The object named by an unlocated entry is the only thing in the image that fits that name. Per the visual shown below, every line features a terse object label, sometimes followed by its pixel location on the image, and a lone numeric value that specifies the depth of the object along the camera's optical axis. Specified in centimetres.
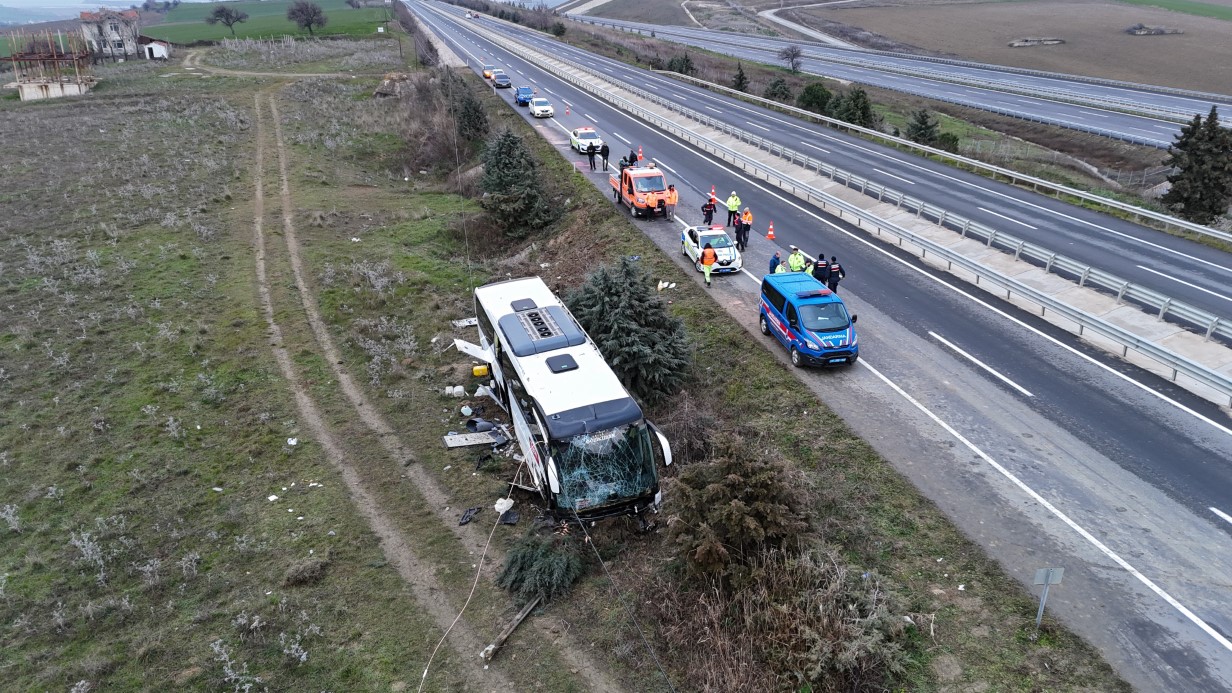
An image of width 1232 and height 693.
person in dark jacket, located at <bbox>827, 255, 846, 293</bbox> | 2145
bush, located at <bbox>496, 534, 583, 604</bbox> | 1255
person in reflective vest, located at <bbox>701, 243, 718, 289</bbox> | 2408
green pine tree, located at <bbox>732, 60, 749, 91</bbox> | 6500
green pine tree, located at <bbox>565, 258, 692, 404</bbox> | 1844
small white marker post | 995
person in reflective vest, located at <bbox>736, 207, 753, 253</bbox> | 2634
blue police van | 1808
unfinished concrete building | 6088
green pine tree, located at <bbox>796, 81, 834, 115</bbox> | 5441
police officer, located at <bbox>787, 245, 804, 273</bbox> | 2183
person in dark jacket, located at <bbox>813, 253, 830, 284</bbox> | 2145
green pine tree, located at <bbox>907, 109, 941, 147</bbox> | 4470
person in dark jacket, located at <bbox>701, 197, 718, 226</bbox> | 2841
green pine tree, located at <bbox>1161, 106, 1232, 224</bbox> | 3153
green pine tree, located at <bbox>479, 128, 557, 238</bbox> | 3344
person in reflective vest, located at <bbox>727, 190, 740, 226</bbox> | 2844
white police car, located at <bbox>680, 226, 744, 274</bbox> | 2495
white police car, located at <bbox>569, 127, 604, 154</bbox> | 4103
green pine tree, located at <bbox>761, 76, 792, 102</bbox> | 6122
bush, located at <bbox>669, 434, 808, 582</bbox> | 1156
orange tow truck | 3088
